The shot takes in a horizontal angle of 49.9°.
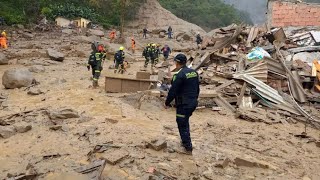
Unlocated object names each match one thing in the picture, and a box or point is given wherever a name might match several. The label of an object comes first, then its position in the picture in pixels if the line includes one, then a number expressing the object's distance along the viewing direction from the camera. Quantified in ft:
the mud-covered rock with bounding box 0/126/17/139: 20.74
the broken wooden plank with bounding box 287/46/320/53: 44.06
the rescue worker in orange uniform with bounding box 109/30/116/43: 98.83
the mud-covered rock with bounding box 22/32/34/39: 86.15
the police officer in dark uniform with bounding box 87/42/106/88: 36.37
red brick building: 60.39
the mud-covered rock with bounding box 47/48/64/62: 61.03
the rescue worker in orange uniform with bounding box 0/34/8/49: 66.81
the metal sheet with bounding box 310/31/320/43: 48.02
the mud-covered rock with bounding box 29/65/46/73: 49.63
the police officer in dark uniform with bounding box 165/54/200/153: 17.89
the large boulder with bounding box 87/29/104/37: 102.32
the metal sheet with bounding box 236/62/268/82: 36.24
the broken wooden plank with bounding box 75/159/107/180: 14.53
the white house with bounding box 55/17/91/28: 114.01
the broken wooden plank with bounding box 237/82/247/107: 33.06
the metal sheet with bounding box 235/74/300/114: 33.02
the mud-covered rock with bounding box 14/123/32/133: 21.71
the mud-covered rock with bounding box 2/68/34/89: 37.24
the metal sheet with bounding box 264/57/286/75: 37.32
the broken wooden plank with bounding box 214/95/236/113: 31.89
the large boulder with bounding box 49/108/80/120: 24.36
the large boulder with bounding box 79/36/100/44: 84.89
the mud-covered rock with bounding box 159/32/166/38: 123.02
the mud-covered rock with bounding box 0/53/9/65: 55.57
